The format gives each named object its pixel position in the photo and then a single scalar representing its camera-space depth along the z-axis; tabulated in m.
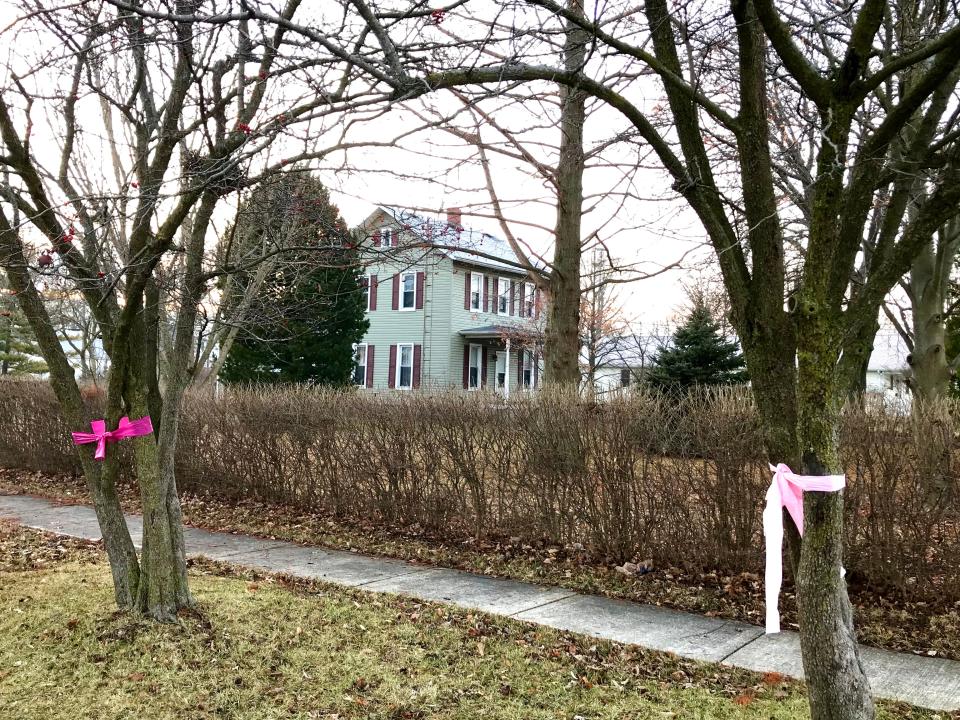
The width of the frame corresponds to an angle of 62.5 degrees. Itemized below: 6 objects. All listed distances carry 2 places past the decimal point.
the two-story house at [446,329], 29.12
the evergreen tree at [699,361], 15.92
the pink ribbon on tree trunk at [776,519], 3.44
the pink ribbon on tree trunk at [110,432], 5.01
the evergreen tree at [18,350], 30.44
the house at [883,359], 36.39
